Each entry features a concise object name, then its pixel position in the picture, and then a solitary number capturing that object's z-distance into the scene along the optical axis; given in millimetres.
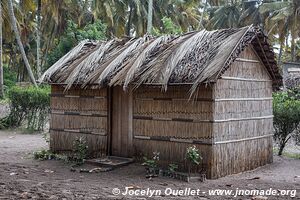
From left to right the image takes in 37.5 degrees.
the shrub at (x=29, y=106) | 15629
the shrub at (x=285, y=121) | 11320
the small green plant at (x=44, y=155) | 10648
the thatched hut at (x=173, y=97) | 8570
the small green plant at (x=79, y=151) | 9914
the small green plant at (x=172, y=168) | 8586
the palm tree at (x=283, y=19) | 26469
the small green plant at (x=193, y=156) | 8336
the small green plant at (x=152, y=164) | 8695
